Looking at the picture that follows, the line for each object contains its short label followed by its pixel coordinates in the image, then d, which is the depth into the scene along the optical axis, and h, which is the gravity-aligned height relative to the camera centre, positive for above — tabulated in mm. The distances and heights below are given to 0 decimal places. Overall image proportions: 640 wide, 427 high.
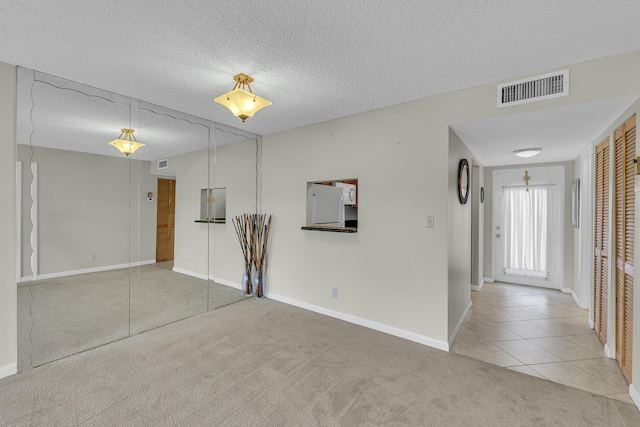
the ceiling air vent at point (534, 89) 2088 +993
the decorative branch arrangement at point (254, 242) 3932 -391
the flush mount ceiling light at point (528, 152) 3480 +812
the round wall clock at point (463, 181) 3006 +397
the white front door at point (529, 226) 4551 -146
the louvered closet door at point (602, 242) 2596 -228
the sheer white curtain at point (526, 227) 4668 -168
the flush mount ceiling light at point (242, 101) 2178 +890
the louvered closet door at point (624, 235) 2047 -132
